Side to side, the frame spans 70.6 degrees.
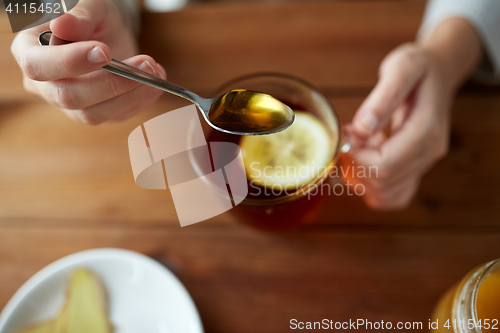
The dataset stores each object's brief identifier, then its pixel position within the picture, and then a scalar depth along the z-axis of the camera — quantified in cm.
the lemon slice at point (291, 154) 32
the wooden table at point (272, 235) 37
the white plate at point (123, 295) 35
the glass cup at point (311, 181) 31
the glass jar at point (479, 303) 26
